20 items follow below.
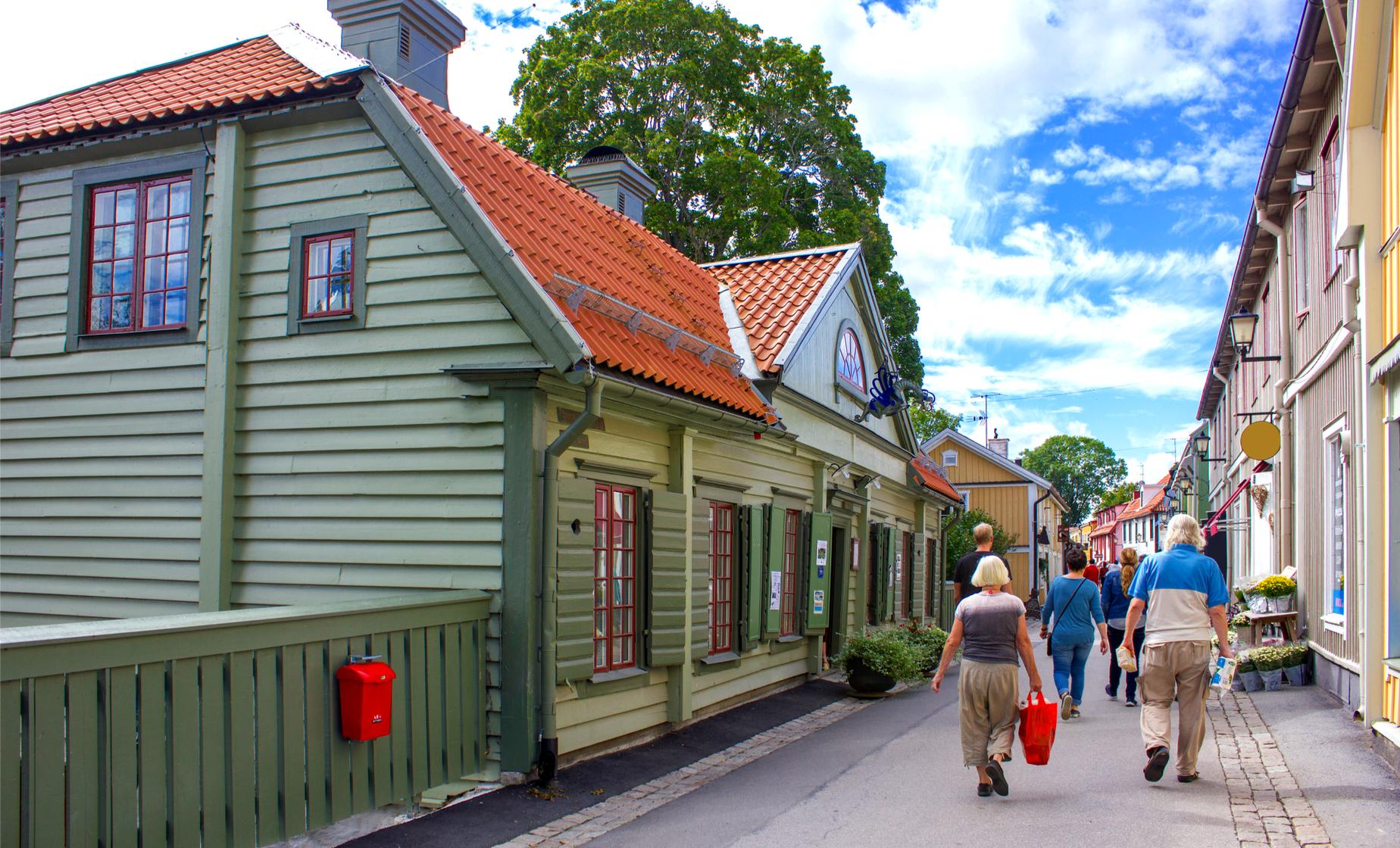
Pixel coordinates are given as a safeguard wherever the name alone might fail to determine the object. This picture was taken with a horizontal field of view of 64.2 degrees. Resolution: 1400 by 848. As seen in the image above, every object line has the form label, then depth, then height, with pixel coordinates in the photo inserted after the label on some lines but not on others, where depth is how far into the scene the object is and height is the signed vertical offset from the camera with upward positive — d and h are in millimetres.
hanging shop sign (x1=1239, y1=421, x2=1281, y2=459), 12648 +872
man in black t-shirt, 9406 -473
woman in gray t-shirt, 6660 -958
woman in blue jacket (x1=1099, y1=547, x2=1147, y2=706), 10984 -942
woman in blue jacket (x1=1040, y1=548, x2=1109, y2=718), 9906 -942
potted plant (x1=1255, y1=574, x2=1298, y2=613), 12008 -799
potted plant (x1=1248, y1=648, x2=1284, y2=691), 10828 -1479
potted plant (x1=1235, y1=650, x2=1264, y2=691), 10914 -1554
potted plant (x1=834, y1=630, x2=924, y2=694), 12219 -1651
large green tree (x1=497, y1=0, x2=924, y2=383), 24656 +8777
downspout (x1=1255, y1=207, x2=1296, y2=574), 13164 +1695
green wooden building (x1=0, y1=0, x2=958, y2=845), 7160 +658
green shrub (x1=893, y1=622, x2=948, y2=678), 13453 -1625
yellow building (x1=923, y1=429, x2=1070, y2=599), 40094 +860
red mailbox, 6047 -1056
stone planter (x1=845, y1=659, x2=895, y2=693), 12352 -1858
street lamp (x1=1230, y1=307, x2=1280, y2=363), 13195 +2249
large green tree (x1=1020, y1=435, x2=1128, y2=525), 94625 +4061
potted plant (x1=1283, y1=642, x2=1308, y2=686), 10906 -1447
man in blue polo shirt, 6871 -825
